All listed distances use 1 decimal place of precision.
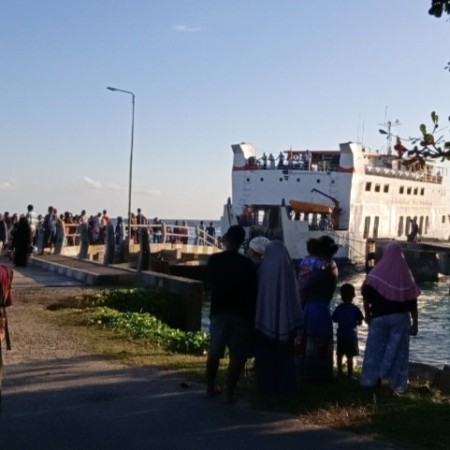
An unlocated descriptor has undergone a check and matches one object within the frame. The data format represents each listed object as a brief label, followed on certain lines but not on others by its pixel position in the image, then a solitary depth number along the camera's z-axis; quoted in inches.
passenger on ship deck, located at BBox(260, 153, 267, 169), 1678.8
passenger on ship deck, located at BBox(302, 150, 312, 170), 1660.9
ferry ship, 1583.4
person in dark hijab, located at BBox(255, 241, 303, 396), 287.3
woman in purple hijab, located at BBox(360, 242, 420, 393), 306.3
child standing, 358.0
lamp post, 1264.8
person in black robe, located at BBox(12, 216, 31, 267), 852.0
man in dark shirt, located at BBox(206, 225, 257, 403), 286.5
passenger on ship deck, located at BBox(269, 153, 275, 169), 1677.8
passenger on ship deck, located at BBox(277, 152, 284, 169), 1663.4
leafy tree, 250.1
